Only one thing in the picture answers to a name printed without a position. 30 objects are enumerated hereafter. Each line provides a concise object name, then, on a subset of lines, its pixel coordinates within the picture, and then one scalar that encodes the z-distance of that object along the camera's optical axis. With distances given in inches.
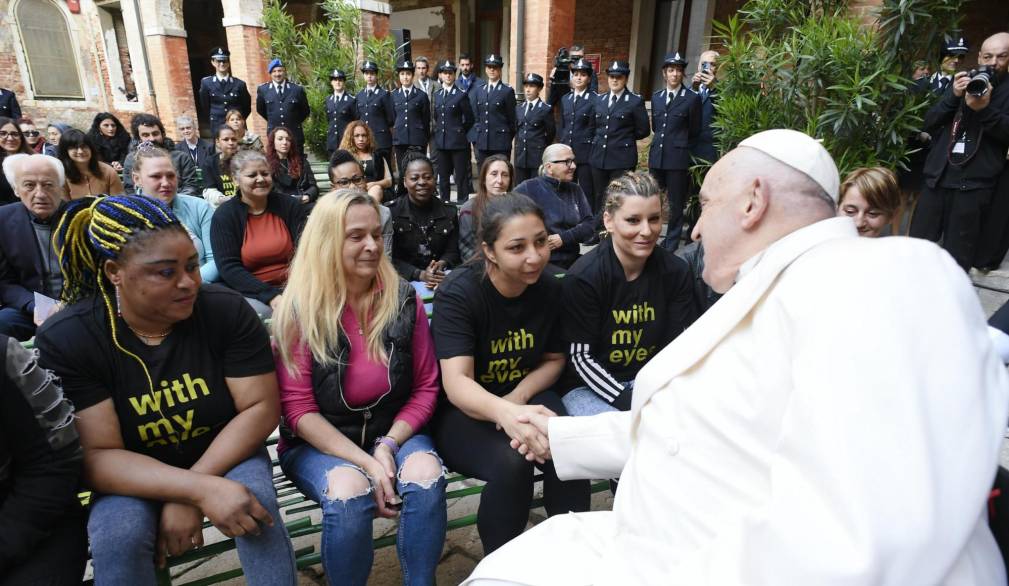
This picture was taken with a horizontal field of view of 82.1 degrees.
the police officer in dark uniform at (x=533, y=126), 329.1
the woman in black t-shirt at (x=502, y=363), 81.0
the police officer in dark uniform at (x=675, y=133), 265.1
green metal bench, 72.9
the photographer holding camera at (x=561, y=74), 348.8
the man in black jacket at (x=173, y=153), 261.3
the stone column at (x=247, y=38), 482.0
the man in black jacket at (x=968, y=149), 172.2
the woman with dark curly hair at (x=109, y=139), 317.1
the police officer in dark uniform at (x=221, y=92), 405.7
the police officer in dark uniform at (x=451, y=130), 360.2
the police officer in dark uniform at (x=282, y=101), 395.9
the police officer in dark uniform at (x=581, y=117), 303.4
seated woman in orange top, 145.6
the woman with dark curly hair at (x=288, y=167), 255.4
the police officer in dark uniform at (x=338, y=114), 399.2
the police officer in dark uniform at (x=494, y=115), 339.0
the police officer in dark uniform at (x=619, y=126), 282.8
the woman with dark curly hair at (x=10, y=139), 227.0
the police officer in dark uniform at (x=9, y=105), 371.9
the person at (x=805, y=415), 32.1
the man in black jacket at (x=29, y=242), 130.6
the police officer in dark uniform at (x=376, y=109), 388.5
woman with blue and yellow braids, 67.7
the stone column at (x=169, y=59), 527.5
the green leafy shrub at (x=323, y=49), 436.5
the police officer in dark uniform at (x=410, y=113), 378.0
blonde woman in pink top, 76.6
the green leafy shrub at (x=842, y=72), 171.8
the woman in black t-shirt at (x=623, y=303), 100.3
